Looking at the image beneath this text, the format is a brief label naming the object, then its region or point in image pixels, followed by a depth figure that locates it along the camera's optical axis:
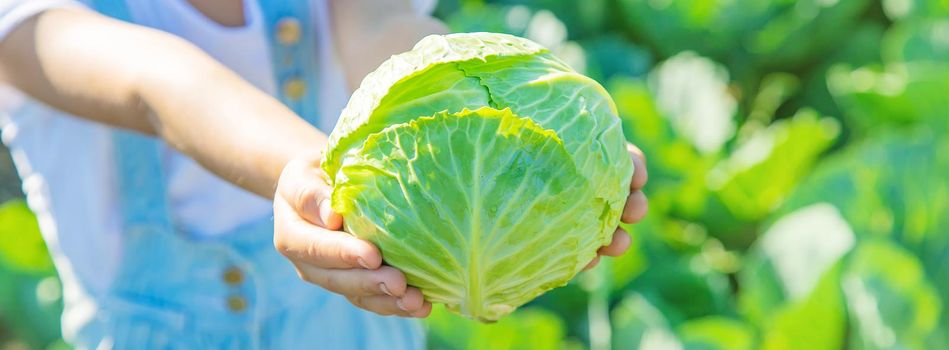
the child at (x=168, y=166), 1.43
